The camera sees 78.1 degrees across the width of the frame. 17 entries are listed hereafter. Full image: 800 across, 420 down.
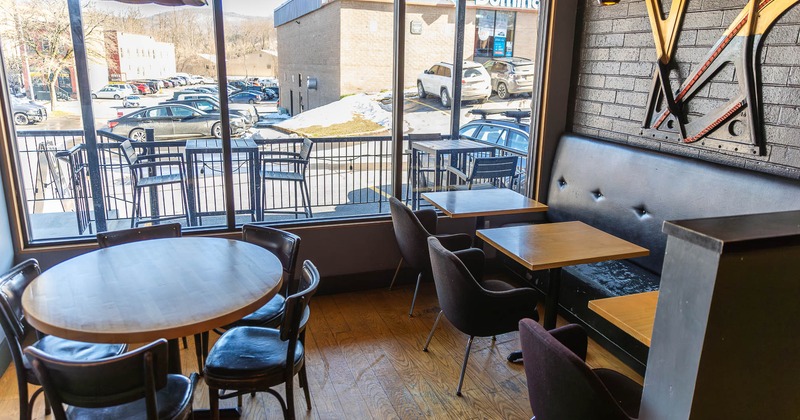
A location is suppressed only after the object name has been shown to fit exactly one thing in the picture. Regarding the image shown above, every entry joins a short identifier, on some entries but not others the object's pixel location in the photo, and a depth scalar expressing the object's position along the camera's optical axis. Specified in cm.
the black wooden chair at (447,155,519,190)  401
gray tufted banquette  258
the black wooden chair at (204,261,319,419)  193
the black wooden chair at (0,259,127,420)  183
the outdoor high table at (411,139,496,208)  402
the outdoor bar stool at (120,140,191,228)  362
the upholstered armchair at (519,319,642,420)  140
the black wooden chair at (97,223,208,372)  254
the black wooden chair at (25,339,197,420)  146
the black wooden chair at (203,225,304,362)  242
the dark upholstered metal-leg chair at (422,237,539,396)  235
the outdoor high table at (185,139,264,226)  350
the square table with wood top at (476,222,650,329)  251
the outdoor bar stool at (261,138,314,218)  399
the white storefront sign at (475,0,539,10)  393
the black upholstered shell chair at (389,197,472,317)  308
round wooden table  170
